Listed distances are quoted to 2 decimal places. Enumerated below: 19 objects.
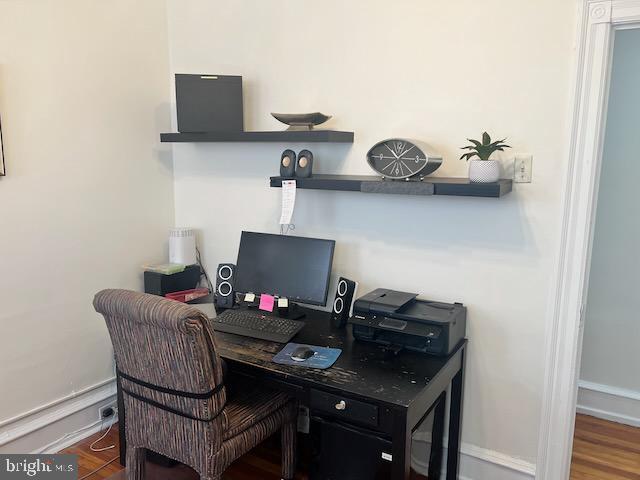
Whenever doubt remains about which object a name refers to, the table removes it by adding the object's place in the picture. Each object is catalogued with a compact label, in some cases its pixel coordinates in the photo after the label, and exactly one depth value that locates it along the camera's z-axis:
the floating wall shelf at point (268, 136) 2.36
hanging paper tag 2.47
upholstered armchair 1.80
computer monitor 2.47
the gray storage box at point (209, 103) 2.66
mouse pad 1.99
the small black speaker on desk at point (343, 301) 2.41
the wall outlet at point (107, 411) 2.84
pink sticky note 2.57
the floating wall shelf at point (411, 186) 1.99
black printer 2.07
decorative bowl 2.39
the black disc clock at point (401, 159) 2.13
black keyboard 2.28
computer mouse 2.02
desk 1.76
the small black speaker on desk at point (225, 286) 2.73
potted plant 2.02
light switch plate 2.09
